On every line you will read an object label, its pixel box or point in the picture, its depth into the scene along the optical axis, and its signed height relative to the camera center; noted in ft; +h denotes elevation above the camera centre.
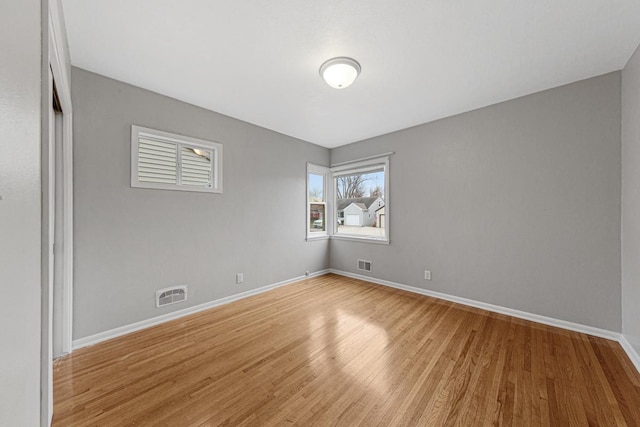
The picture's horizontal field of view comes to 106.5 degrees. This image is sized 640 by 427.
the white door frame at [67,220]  6.79 -0.25
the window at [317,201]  15.17 +0.79
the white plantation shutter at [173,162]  8.61 +2.01
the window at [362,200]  13.80 +0.83
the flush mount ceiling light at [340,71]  7.13 +4.38
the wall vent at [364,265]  14.21 -3.12
